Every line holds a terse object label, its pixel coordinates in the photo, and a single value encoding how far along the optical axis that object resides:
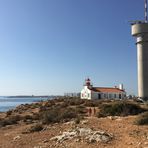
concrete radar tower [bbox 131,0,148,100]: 29.13
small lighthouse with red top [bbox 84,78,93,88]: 38.96
